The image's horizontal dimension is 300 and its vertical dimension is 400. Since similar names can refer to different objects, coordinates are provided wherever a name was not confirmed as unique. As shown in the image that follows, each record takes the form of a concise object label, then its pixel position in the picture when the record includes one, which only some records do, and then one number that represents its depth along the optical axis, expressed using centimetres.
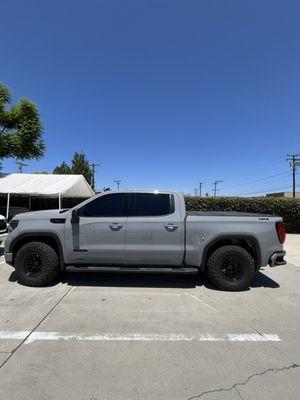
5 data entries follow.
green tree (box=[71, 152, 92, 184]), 4675
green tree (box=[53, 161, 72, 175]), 4775
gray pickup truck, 623
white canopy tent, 1565
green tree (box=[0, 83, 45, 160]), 1964
